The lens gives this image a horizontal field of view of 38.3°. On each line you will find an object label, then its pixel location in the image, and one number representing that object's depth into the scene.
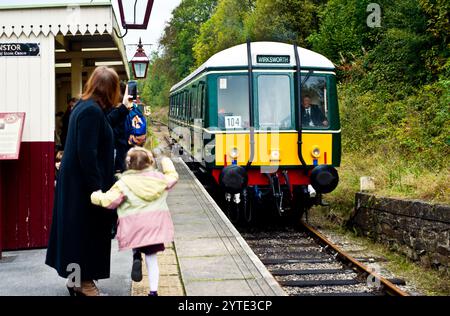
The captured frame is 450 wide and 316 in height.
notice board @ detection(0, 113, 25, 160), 7.06
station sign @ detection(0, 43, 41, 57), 7.52
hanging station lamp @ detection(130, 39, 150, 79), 15.18
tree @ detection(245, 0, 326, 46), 36.34
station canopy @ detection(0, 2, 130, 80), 7.46
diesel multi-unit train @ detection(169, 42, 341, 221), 11.09
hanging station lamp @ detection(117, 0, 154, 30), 8.23
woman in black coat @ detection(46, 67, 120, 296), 5.03
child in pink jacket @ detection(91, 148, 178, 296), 5.01
